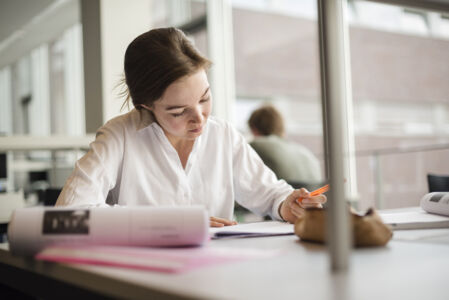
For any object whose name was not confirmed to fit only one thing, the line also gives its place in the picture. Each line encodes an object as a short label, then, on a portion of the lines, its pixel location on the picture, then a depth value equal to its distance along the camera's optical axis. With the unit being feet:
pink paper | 1.56
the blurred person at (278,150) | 9.59
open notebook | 2.45
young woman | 3.68
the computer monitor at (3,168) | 11.66
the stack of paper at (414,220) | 2.67
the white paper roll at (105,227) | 1.89
